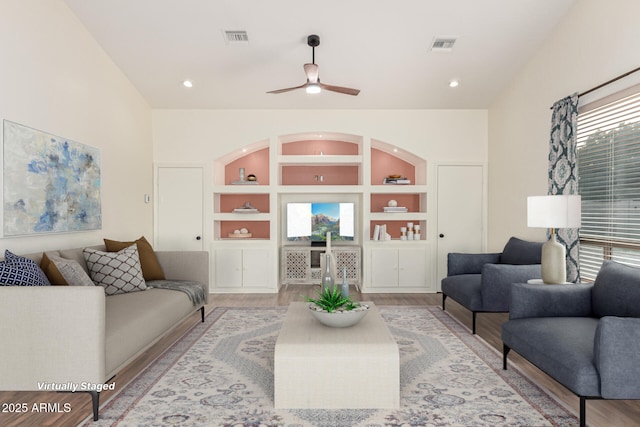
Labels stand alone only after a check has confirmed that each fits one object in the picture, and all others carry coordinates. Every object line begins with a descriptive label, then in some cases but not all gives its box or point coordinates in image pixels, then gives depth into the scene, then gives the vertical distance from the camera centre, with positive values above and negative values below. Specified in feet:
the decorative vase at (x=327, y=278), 9.64 -1.47
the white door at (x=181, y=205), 18.21 +0.64
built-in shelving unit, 18.24 +1.12
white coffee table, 7.32 -2.94
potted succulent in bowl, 8.27 -1.96
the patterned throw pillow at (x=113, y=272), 11.10 -1.51
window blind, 10.28 +1.03
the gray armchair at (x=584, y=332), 6.23 -2.18
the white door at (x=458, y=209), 18.37 +0.45
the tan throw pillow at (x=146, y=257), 12.68 -1.29
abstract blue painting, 9.78 +1.01
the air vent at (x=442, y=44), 13.50 +6.12
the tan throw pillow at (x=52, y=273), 8.93 -1.24
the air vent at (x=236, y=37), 13.14 +6.19
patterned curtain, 12.00 +1.82
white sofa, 7.08 -2.18
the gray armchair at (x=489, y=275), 11.71 -1.83
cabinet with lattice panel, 19.34 -2.39
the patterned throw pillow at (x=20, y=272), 7.70 -1.08
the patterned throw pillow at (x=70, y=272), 9.32 -1.28
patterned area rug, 7.08 -3.60
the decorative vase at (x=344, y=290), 9.46 -1.73
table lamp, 10.00 -0.01
